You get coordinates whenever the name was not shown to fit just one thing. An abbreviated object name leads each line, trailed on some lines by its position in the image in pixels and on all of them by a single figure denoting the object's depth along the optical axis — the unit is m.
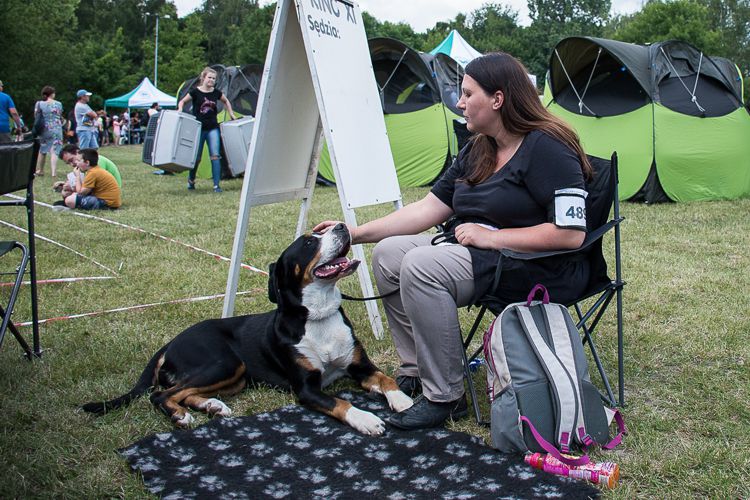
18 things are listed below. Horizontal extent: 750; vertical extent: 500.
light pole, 45.99
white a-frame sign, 3.53
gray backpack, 2.50
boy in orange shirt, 9.52
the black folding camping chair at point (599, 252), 2.85
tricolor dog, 3.02
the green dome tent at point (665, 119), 9.32
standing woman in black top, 11.09
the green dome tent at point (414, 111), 11.67
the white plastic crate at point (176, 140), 10.96
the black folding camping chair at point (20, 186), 3.13
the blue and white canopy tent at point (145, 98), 32.53
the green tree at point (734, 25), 54.69
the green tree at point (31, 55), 36.38
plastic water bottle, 2.30
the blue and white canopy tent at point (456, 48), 21.73
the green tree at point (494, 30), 61.35
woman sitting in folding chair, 2.75
